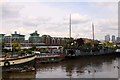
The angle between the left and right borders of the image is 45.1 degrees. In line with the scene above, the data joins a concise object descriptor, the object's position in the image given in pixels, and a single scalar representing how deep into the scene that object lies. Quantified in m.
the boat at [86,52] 23.56
